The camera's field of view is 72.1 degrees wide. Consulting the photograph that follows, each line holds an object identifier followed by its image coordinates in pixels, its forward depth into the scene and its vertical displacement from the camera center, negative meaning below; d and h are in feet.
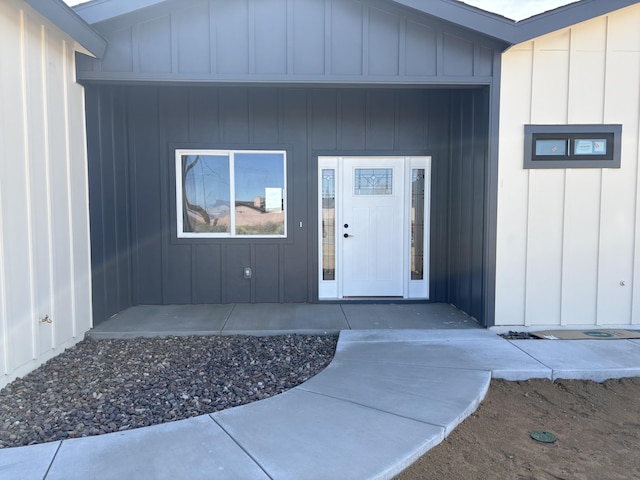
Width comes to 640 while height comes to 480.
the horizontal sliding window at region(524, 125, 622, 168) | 17.43 +2.45
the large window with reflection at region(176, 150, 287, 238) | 22.08 +0.74
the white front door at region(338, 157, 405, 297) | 22.63 -1.26
